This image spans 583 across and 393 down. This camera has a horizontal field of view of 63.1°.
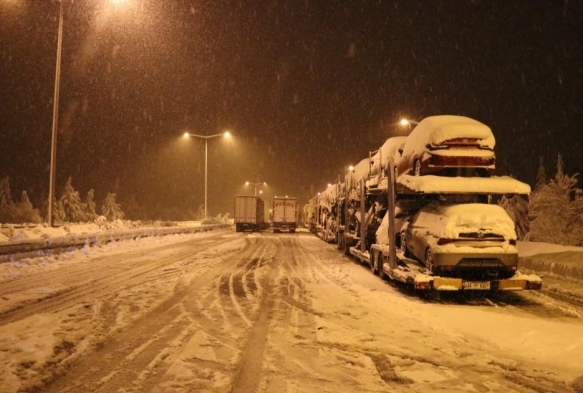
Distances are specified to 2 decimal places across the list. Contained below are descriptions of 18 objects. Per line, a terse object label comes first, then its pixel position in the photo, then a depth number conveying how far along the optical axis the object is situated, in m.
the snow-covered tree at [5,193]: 58.79
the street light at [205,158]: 46.13
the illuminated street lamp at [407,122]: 20.77
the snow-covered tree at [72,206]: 59.59
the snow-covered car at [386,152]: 14.43
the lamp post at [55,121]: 20.12
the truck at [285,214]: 47.78
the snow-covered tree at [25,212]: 49.69
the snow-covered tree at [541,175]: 45.98
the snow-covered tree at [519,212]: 43.91
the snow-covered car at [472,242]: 9.57
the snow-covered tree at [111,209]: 67.19
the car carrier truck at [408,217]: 9.80
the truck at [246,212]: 48.41
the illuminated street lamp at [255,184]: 84.56
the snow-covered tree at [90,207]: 62.32
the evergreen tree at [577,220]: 35.03
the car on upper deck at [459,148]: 10.72
